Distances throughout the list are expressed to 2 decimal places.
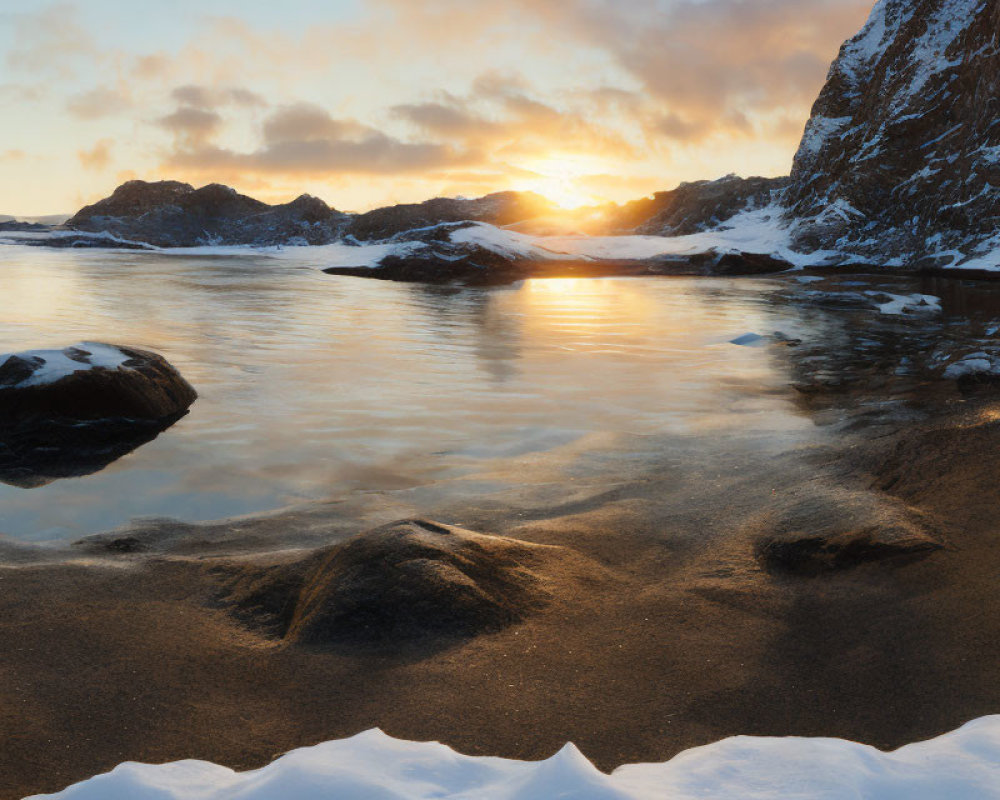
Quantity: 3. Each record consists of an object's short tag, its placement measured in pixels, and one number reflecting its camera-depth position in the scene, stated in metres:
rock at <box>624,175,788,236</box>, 80.44
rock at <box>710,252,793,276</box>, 44.44
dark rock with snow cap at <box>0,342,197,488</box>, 6.92
